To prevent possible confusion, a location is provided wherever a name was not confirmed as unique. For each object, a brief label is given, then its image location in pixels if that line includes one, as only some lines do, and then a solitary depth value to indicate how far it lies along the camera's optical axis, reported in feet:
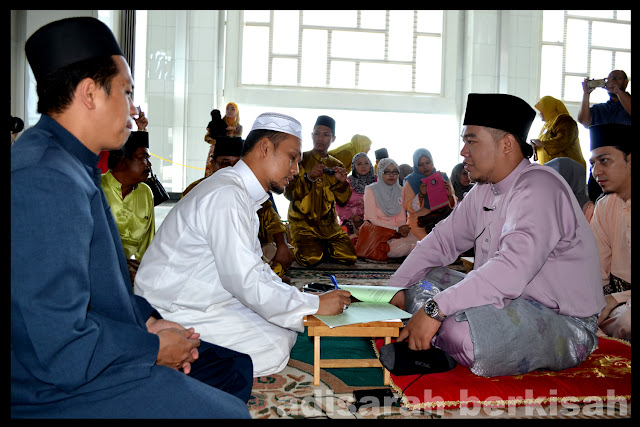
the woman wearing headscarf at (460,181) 25.44
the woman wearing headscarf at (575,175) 13.07
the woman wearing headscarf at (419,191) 21.33
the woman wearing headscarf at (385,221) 20.51
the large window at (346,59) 38.27
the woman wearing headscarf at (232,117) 27.66
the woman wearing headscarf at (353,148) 28.35
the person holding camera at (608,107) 13.50
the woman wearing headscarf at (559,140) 18.66
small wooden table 6.48
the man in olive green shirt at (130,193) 11.45
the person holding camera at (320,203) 18.97
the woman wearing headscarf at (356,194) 23.21
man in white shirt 6.39
